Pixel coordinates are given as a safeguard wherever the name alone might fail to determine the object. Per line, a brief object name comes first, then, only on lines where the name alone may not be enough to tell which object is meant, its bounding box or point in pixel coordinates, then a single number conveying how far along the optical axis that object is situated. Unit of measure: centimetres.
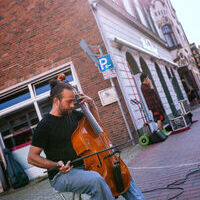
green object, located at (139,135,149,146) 793
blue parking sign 793
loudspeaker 785
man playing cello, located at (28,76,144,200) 213
